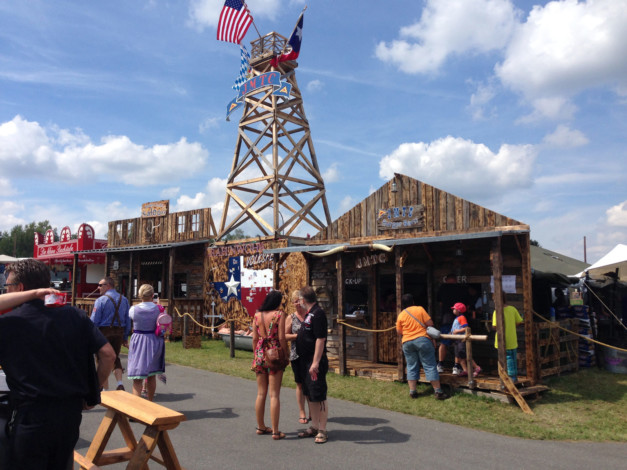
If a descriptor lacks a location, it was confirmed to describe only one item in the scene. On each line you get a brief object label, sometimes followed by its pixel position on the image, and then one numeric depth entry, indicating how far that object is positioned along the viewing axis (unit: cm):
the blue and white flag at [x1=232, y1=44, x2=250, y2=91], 2000
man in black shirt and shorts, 575
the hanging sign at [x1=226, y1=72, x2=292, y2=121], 1877
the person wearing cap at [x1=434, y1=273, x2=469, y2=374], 965
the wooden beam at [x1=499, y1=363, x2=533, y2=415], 752
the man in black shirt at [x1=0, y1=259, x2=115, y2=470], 288
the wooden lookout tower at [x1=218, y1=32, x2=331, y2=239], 1819
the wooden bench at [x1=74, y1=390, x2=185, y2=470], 415
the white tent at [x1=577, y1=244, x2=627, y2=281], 1178
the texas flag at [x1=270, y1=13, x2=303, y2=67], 1933
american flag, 1866
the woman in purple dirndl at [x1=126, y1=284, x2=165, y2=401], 675
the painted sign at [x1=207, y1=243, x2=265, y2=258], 1566
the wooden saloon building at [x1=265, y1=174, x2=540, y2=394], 920
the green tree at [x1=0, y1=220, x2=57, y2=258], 6568
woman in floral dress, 590
